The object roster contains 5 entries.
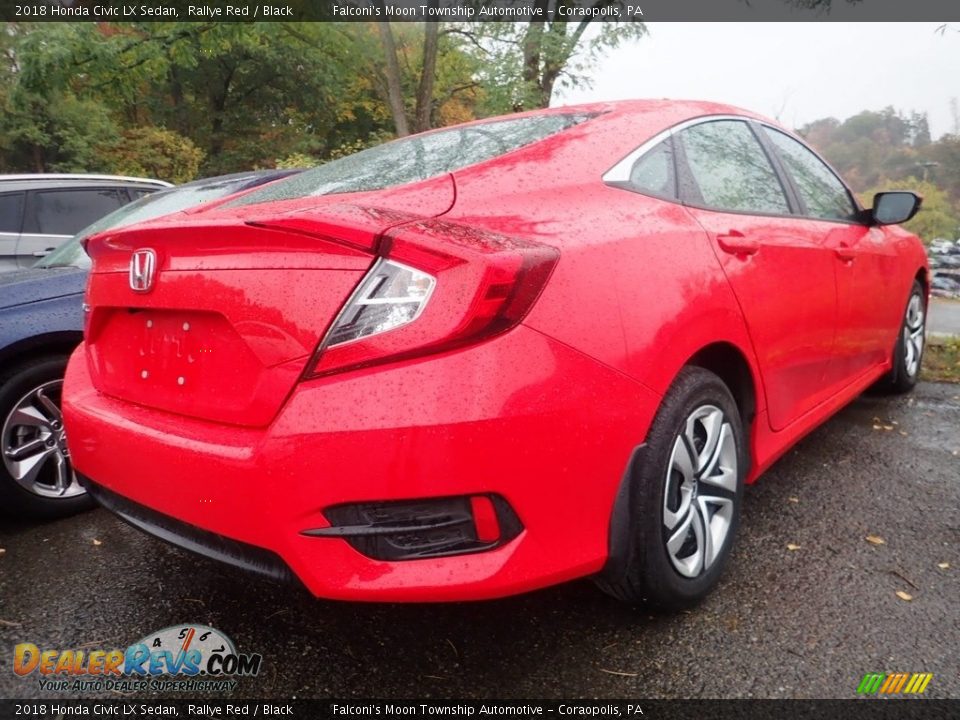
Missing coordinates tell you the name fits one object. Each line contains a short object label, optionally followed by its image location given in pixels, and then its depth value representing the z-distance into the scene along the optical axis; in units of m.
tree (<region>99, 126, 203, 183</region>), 17.52
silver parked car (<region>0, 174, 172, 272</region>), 4.52
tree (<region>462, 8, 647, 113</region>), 8.65
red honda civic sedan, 1.33
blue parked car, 2.52
